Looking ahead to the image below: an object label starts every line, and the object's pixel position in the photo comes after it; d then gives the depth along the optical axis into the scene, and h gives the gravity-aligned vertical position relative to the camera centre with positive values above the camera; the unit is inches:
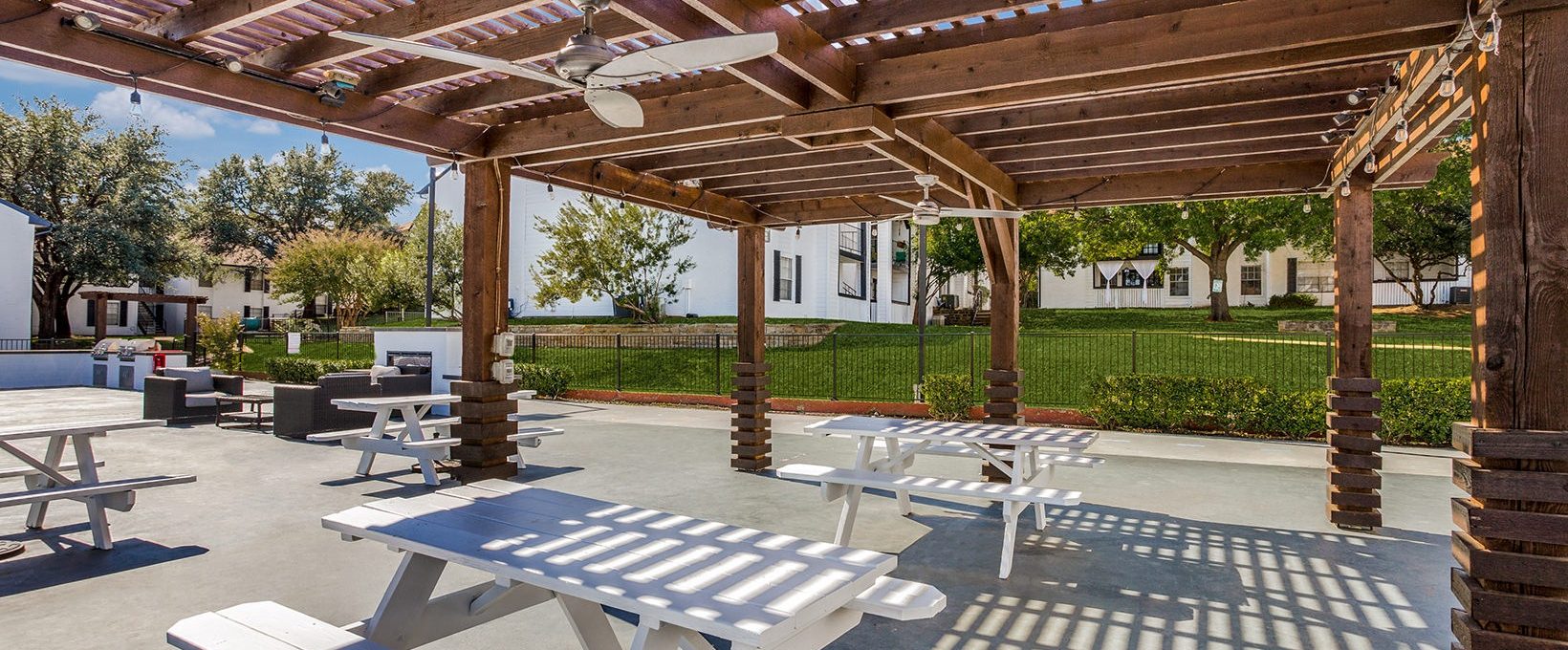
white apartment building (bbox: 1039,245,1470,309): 1233.4 +80.4
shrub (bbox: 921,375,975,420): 501.7 -42.7
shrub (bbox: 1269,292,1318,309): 1104.0 +43.7
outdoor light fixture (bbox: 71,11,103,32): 147.9 +57.4
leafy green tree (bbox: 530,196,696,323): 759.1 +72.9
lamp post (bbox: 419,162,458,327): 645.9 +66.3
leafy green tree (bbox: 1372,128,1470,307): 882.1 +128.2
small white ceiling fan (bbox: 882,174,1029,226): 243.2 +38.0
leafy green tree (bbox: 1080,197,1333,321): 783.7 +107.2
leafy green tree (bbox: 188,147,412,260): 1524.4 +250.2
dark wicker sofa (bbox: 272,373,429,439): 415.5 -43.0
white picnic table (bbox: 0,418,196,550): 198.1 -41.4
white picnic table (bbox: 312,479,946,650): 90.5 -31.5
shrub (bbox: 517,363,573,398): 669.3 -44.4
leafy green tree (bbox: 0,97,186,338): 1061.8 +177.2
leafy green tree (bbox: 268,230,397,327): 978.7 +68.4
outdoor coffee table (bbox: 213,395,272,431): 450.0 -55.9
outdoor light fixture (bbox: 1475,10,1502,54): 106.0 +39.7
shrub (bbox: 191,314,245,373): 811.4 -15.3
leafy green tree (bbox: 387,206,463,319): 957.8 +71.9
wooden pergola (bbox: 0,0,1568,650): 105.0 +53.8
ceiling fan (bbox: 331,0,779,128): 118.3 +42.6
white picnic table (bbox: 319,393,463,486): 295.7 -44.0
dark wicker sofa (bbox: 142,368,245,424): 474.0 -43.3
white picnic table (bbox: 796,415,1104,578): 195.2 -39.3
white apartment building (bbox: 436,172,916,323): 872.9 +75.2
